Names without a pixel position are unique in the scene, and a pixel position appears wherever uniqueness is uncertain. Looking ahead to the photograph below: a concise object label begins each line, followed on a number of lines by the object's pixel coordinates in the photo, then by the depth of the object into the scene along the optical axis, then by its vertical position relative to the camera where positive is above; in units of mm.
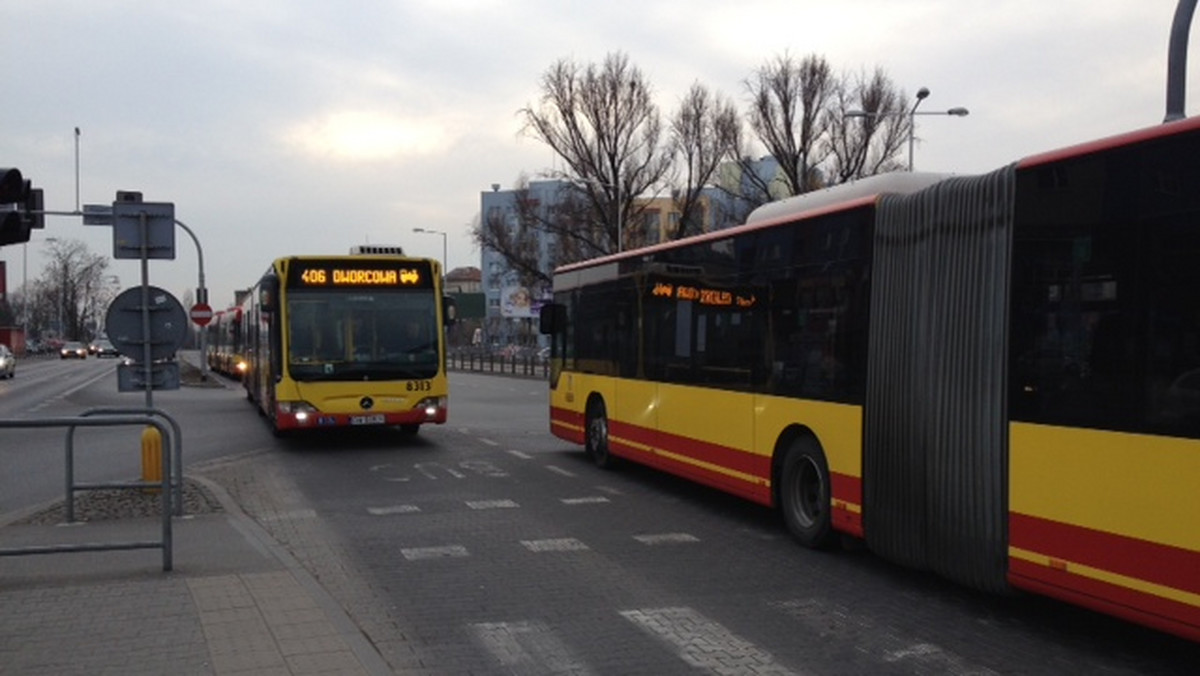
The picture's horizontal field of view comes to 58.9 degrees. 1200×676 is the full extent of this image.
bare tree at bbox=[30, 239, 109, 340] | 104625 +3957
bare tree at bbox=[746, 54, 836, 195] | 43344 +8775
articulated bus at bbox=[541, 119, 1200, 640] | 5340 -266
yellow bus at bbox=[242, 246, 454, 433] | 15648 -129
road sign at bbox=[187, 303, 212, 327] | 39438 +694
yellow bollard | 11219 -1322
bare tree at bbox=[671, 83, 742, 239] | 44312 +8058
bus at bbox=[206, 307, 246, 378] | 35562 -469
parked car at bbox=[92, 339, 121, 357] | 101119 -1562
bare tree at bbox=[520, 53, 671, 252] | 44969 +8283
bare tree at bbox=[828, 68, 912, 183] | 43000 +7907
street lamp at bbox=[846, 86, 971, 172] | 30012 +6431
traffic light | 6141 +758
